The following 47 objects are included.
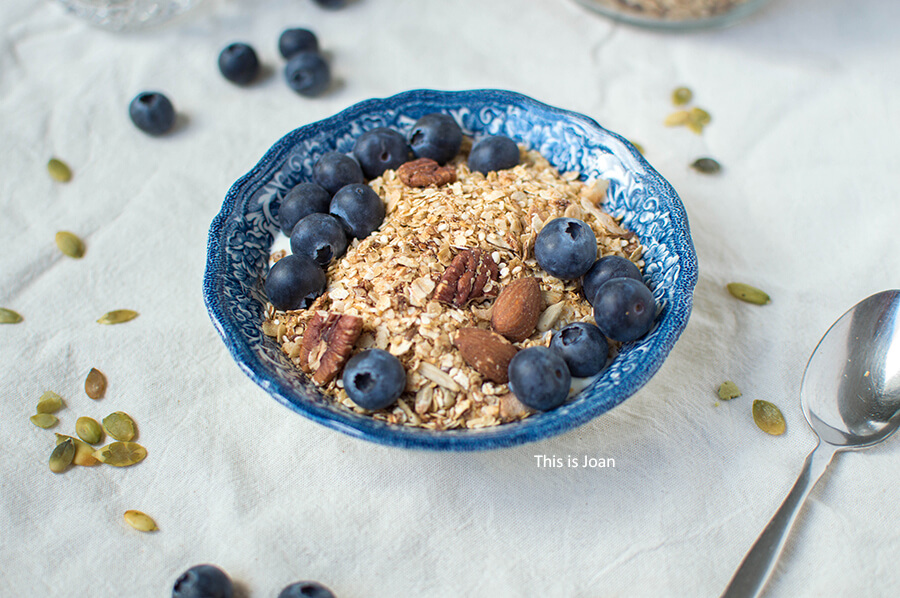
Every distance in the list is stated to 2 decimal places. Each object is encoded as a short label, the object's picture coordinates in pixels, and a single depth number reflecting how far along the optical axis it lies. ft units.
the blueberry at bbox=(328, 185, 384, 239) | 1.33
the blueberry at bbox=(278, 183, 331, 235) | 1.35
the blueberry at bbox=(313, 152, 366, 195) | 1.38
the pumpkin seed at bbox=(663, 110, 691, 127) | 1.64
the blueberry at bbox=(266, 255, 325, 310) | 1.27
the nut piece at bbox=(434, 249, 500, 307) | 1.26
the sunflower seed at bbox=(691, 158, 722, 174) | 1.58
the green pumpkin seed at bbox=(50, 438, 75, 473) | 1.28
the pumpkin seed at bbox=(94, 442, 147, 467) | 1.29
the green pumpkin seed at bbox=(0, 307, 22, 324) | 1.41
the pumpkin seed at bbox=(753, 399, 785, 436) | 1.30
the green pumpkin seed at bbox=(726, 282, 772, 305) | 1.42
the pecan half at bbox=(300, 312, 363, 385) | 1.23
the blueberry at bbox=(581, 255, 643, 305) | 1.27
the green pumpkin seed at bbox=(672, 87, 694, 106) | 1.68
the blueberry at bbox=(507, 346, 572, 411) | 1.19
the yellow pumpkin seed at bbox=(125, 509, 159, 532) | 1.24
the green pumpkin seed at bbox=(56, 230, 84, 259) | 1.48
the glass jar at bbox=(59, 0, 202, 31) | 1.75
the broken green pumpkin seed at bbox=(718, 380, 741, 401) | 1.33
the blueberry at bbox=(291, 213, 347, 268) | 1.31
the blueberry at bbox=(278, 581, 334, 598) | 1.18
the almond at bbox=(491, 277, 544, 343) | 1.24
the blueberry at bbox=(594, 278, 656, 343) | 1.22
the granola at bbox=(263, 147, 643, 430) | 1.22
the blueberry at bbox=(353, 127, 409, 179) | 1.40
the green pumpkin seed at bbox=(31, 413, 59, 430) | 1.32
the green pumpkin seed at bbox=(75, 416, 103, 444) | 1.30
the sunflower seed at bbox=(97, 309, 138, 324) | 1.41
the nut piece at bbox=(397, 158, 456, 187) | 1.37
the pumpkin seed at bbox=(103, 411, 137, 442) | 1.31
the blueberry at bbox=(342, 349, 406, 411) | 1.19
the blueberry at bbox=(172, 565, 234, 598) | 1.18
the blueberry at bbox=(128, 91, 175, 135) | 1.61
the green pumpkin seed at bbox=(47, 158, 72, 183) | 1.57
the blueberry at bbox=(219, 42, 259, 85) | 1.68
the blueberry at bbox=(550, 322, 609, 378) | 1.23
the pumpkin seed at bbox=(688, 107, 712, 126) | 1.65
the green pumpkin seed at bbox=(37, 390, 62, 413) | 1.33
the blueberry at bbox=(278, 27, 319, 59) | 1.71
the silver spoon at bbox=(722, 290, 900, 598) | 1.28
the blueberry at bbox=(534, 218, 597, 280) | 1.26
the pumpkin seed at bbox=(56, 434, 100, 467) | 1.29
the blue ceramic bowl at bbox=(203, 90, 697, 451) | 1.17
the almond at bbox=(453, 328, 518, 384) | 1.22
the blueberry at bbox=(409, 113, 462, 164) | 1.41
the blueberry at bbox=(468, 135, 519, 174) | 1.40
